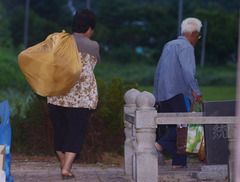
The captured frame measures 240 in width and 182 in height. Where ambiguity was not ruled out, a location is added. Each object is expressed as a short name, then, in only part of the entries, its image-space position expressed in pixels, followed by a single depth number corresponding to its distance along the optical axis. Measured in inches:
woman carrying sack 444.5
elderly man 502.0
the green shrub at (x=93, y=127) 585.9
